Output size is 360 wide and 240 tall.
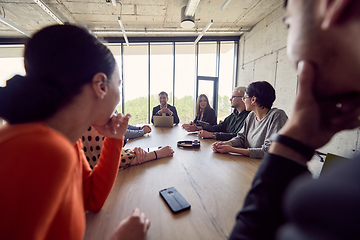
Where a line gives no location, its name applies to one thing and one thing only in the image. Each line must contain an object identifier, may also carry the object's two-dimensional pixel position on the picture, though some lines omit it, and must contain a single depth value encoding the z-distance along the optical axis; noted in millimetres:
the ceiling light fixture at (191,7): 3775
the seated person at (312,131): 202
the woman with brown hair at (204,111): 3959
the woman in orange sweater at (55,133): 383
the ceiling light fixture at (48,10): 3841
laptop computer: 3428
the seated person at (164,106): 4488
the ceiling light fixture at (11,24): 3842
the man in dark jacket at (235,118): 2784
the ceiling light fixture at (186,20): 4246
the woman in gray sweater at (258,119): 1791
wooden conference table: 638
